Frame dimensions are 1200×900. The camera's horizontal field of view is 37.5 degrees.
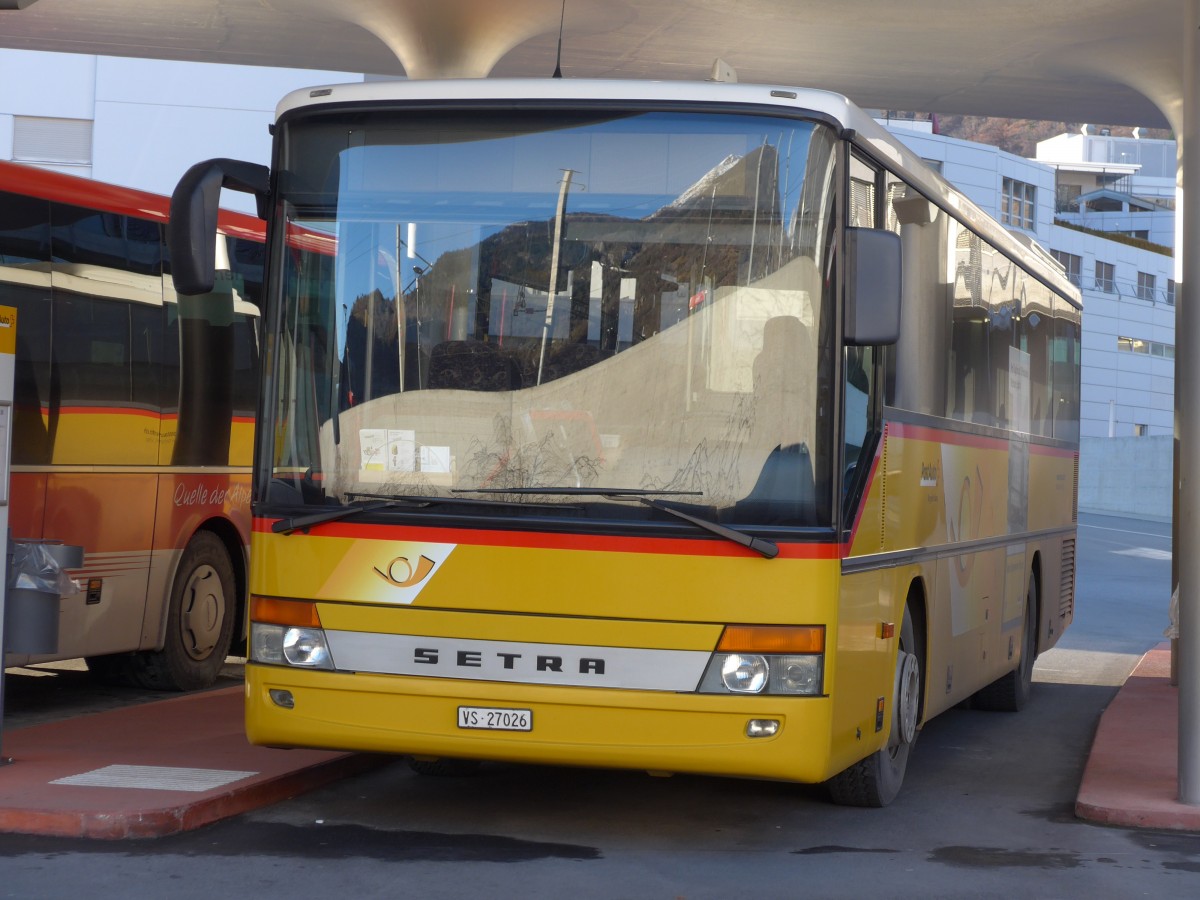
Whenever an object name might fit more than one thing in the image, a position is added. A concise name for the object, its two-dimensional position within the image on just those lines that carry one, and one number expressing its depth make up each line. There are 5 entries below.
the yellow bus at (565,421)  6.76
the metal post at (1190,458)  8.21
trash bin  8.67
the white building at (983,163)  34.53
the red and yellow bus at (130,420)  10.34
